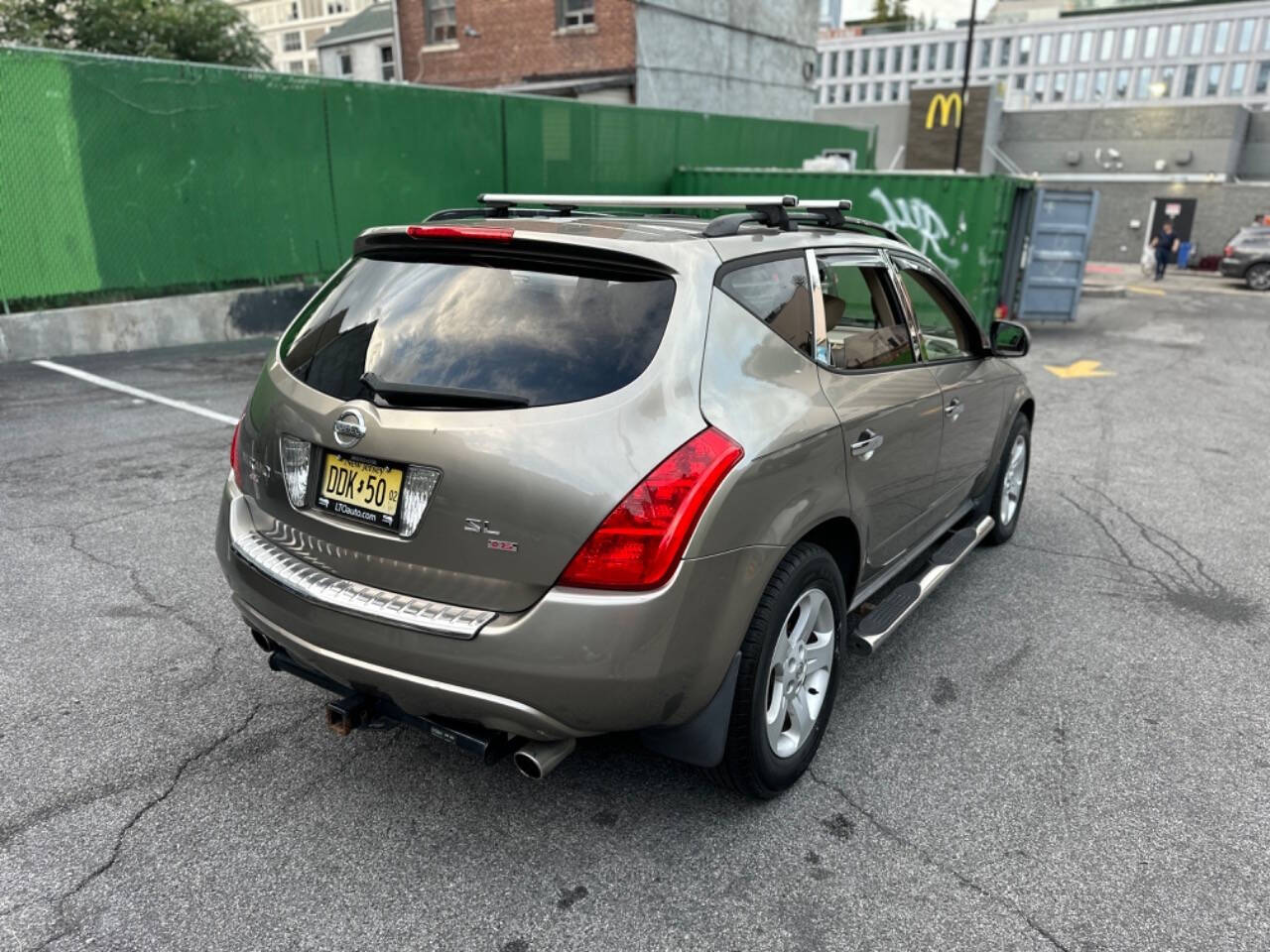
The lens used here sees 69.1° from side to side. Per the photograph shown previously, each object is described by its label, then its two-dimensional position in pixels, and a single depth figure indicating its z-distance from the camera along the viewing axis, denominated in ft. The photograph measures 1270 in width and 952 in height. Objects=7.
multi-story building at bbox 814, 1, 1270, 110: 293.64
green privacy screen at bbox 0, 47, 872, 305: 29.71
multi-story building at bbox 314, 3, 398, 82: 98.37
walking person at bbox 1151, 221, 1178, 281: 91.15
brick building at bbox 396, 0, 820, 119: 72.84
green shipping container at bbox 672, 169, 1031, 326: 44.68
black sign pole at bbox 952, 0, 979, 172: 88.62
